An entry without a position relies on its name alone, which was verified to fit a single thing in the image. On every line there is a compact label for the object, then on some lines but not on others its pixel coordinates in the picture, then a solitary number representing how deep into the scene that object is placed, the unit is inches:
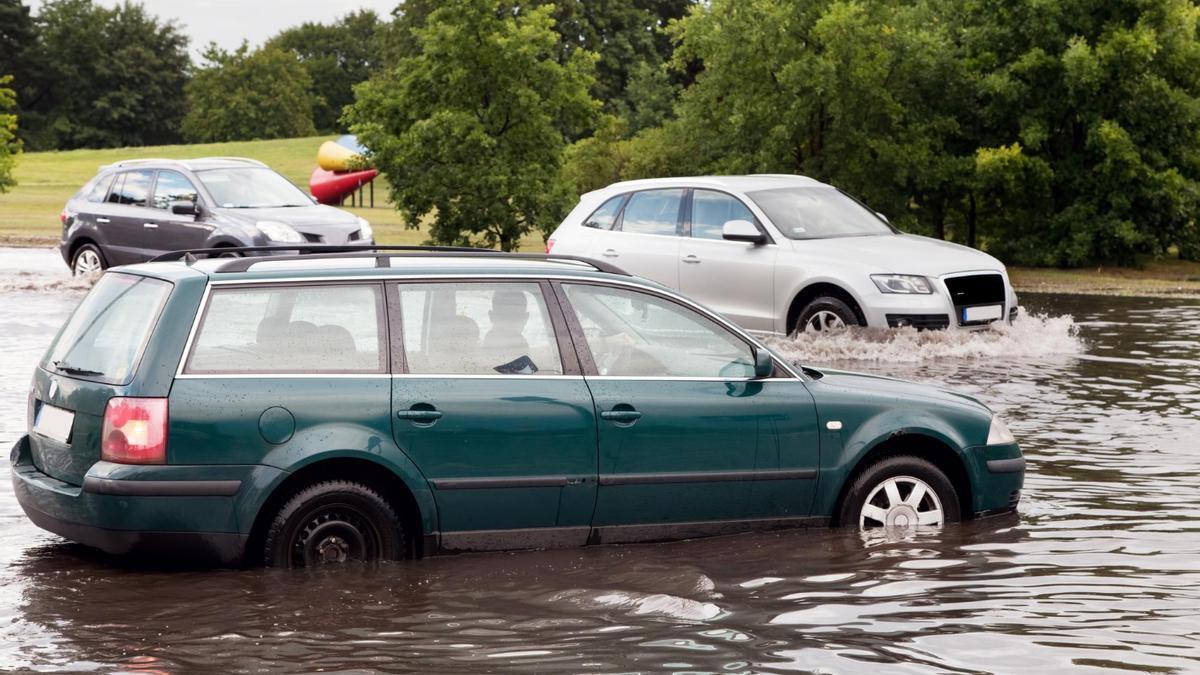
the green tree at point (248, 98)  4256.9
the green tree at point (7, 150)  1779.0
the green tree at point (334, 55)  4921.3
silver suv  610.9
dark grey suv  836.6
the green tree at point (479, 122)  1199.6
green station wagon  271.1
